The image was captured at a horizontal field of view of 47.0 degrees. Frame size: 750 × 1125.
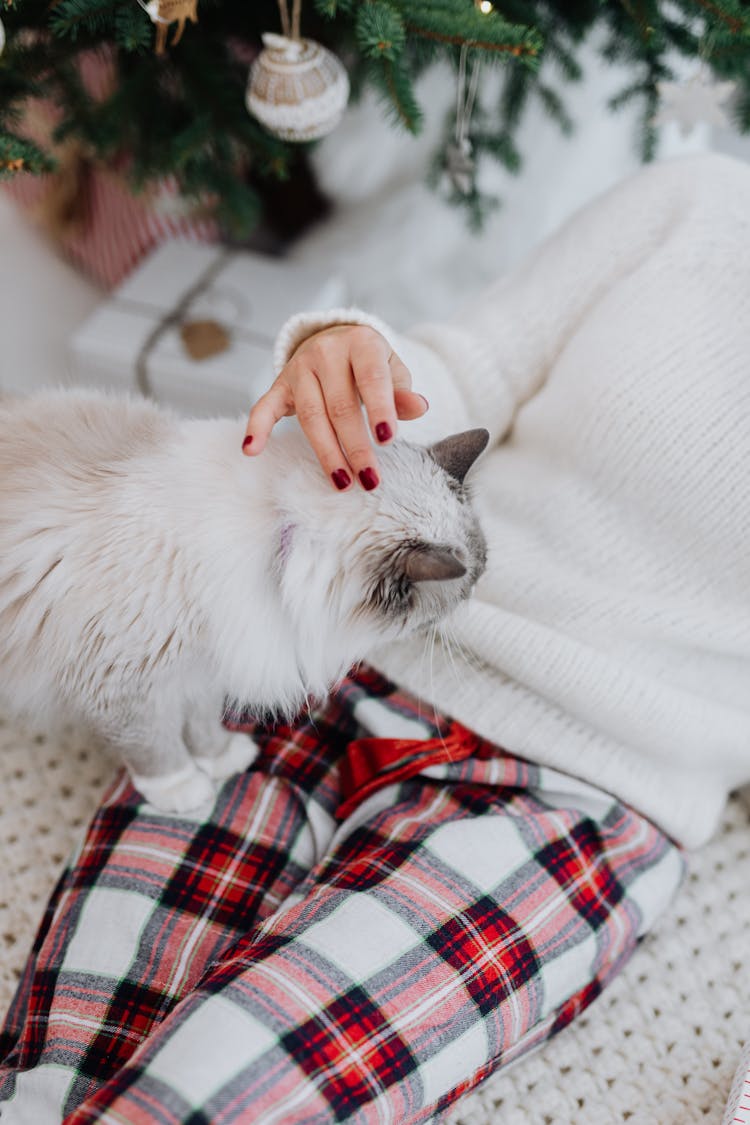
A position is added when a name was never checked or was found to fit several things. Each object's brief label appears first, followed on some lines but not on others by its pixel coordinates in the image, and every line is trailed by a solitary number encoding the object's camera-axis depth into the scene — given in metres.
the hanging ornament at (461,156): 1.12
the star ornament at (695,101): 1.02
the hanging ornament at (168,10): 0.81
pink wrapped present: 1.71
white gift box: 1.52
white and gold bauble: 0.97
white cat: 0.70
